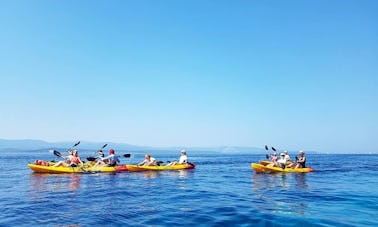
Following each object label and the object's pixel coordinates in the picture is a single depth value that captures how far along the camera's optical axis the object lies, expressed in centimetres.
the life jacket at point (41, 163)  3010
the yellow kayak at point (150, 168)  3338
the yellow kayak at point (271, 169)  3195
